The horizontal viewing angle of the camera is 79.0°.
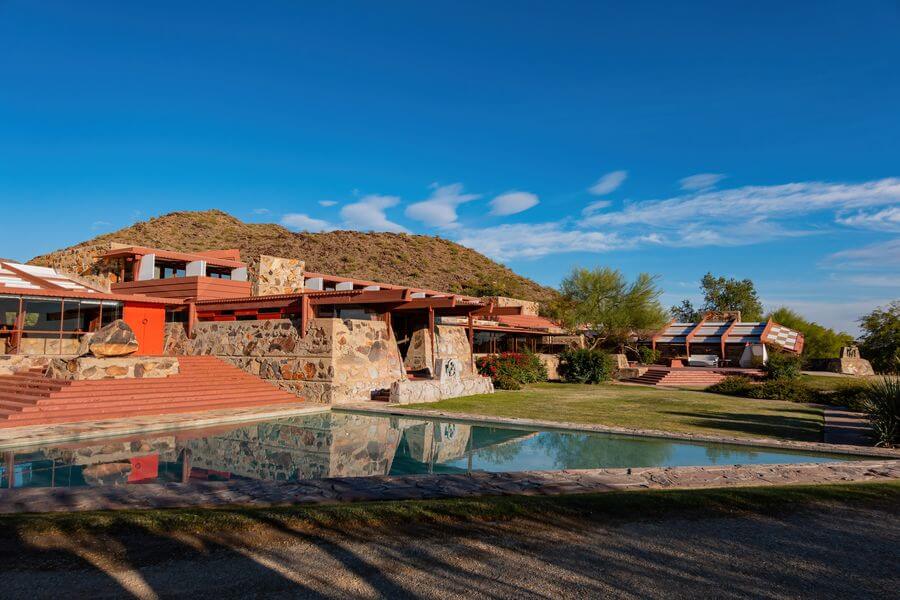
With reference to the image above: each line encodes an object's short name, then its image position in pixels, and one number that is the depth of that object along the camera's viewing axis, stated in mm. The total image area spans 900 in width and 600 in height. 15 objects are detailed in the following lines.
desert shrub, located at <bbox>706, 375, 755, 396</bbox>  23969
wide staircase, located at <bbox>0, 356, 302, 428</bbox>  12742
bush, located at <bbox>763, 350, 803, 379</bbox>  27062
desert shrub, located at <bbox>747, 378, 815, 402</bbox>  21672
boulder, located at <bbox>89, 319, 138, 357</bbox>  15367
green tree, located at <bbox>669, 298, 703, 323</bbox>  64188
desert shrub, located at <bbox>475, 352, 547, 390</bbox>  22814
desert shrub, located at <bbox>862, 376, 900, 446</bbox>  11008
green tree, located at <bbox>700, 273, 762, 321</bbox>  62625
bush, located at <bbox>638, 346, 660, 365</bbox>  36812
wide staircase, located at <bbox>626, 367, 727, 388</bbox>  28734
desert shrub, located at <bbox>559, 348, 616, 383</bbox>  27766
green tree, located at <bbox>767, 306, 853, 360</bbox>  44125
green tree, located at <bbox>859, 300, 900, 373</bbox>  37053
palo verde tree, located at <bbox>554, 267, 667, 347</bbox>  39531
